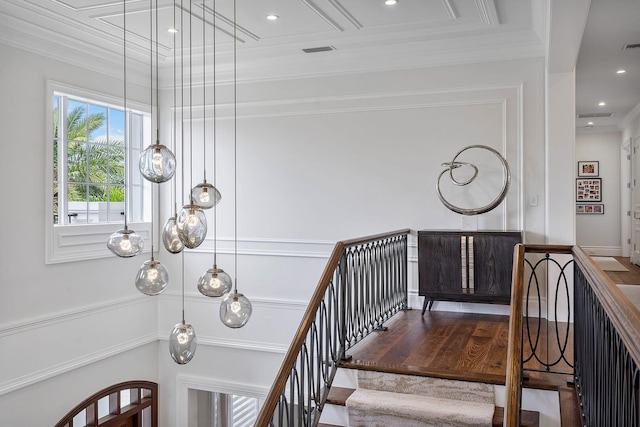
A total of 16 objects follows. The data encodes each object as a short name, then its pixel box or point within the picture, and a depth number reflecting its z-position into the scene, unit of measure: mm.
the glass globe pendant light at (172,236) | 2762
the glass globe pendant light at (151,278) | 2852
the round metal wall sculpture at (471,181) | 5090
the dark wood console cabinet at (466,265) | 5016
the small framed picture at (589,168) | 11742
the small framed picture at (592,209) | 11742
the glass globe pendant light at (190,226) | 2695
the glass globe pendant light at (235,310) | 3076
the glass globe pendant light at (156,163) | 2635
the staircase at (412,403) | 3336
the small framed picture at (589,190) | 11766
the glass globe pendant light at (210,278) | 3059
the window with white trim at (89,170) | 5373
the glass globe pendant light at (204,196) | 3078
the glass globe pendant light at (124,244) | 2852
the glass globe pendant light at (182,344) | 3094
